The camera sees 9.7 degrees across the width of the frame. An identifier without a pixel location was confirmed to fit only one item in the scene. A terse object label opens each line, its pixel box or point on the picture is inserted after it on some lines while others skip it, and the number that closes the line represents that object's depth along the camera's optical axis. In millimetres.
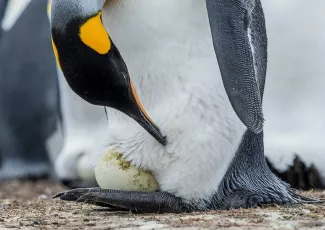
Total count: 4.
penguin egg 6126
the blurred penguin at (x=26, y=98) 14354
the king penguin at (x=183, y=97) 5771
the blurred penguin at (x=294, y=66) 9478
